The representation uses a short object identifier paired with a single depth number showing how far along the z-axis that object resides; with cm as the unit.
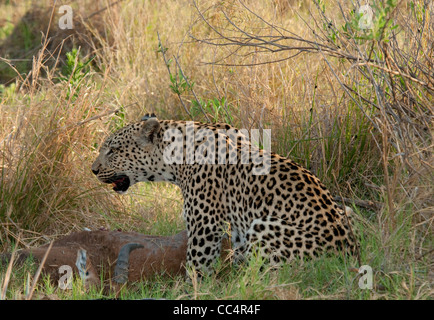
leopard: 980
